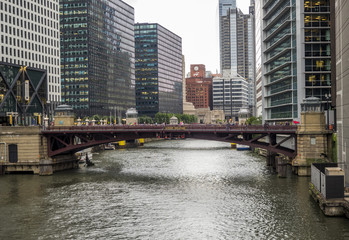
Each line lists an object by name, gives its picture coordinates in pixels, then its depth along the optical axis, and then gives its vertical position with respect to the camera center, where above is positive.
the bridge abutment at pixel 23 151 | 77.25 -5.76
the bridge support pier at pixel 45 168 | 76.00 -8.69
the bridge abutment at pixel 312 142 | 67.57 -4.09
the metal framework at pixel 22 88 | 107.69 +8.58
